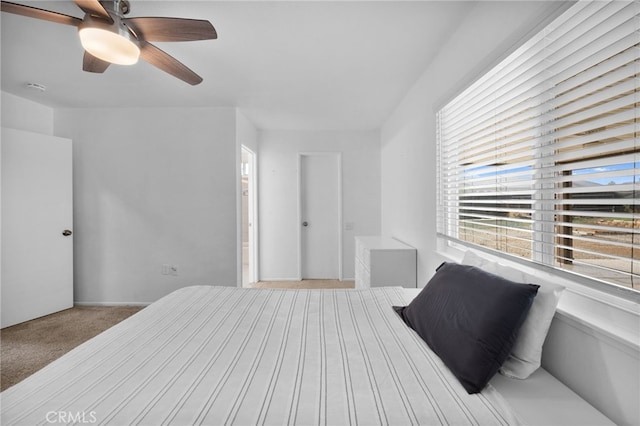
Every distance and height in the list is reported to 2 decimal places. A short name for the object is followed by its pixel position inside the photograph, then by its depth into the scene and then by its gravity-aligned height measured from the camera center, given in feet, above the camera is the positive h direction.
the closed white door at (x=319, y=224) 15.85 -0.67
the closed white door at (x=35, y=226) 9.88 -0.47
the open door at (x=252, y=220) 15.29 -0.42
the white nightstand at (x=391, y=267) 9.37 -1.79
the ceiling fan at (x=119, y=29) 4.93 +3.33
